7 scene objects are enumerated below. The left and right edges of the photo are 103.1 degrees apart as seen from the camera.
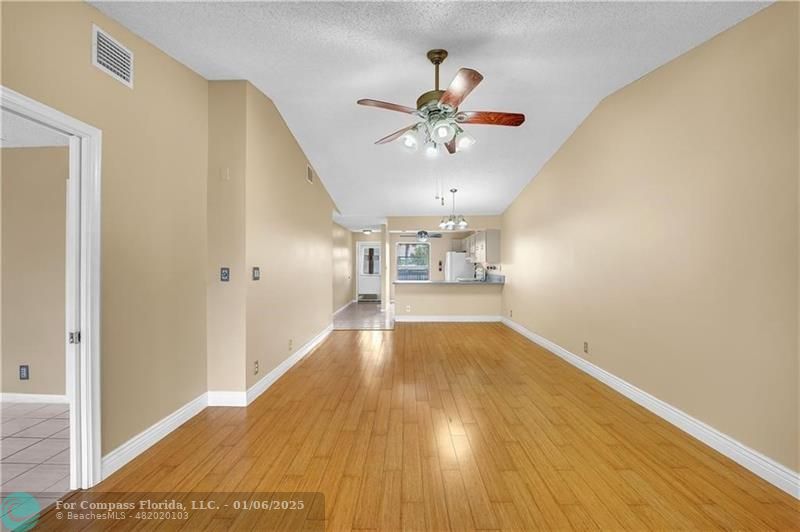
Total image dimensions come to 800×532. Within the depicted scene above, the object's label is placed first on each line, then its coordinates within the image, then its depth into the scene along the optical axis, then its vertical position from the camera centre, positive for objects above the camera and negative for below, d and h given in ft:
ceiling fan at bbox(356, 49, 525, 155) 7.44 +3.89
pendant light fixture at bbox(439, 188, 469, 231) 20.42 +2.88
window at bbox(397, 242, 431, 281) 32.99 +0.70
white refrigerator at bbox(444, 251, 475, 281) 28.14 +0.12
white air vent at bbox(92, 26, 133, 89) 6.36 +4.45
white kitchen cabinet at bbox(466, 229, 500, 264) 24.03 +1.61
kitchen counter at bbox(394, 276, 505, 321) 23.90 -2.30
